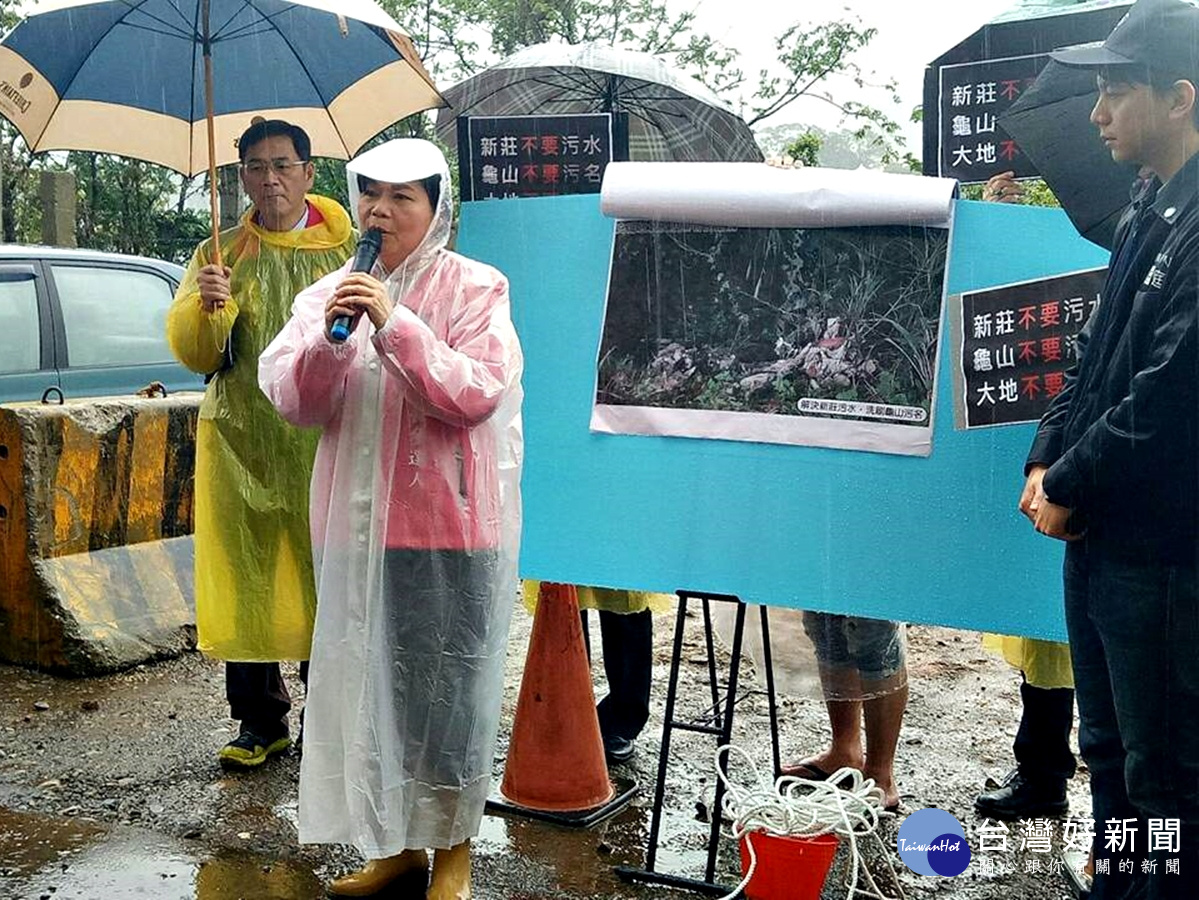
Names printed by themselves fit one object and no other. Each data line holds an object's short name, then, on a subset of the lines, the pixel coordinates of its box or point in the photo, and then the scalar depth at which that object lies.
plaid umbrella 4.52
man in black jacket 2.34
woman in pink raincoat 2.89
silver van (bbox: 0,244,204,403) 5.85
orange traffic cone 3.71
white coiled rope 2.92
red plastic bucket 2.91
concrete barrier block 4.98
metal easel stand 3.15
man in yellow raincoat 3.82
